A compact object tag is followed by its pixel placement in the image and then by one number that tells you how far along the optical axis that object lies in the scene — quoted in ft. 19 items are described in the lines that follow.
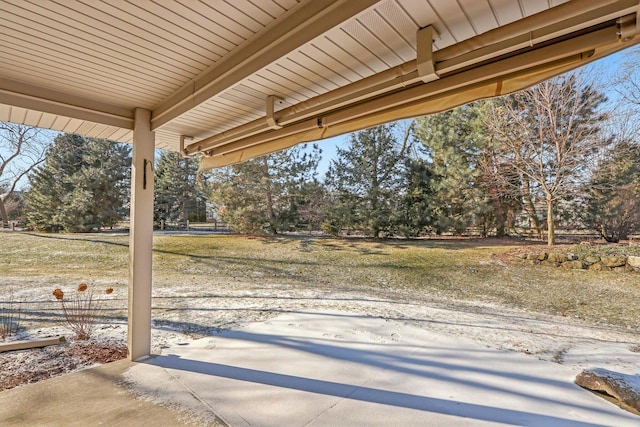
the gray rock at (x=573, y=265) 19.69
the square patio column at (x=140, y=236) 7.82
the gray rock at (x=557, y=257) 20.43
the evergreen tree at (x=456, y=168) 26.73
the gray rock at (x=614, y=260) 18.66
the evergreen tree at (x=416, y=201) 29.22
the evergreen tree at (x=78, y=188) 34.35
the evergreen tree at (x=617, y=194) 20.04
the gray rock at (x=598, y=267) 18.98
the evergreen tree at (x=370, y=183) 30.42
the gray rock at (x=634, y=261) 18.20
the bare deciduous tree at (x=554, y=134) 21.15
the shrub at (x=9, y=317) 10.43
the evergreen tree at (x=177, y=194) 44.14
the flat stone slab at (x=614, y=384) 6.35
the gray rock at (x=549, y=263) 20.53
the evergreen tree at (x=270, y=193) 32.42
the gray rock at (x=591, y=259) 19.40
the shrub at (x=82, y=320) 9.83
